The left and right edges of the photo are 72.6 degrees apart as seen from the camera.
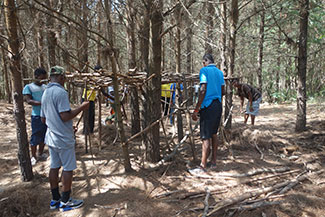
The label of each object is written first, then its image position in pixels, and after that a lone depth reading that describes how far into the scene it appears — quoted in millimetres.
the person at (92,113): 6120
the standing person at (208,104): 3791
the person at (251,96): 6859
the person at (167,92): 6929
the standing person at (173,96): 5571
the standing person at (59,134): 2781
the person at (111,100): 5535
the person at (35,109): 4320
